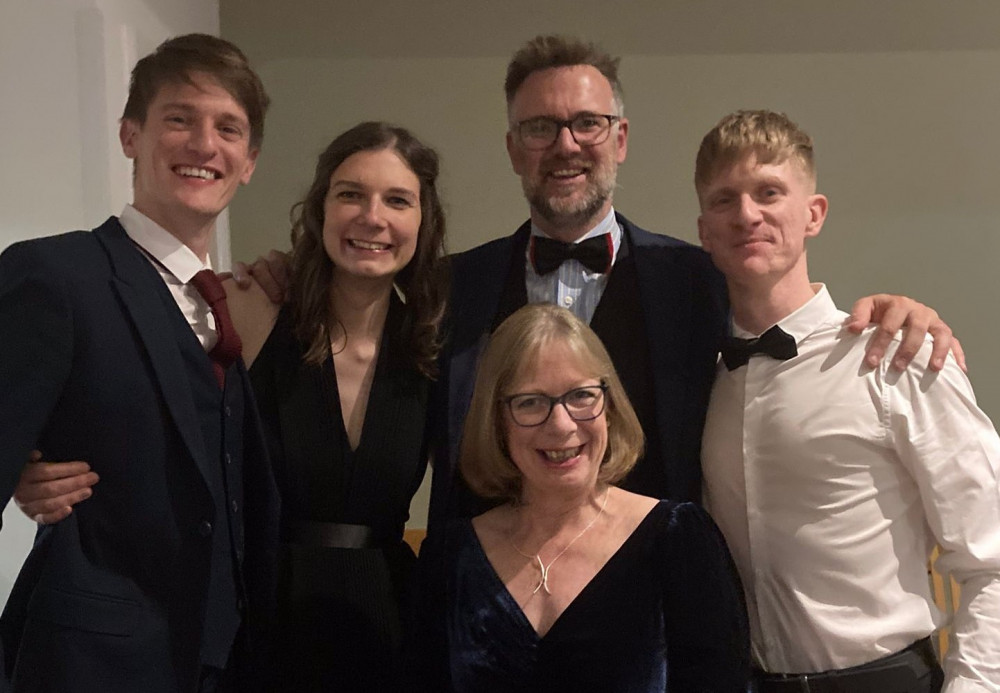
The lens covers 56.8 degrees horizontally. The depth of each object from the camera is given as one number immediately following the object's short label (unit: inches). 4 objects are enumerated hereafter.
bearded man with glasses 74.5
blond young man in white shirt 63.9
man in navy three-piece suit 57.0
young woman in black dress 70.7
